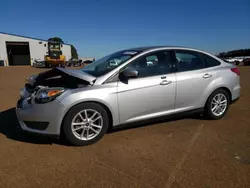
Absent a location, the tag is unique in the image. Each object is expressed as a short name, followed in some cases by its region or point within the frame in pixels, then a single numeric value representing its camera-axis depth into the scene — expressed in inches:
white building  1659.8
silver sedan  113.7
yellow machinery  1106.5
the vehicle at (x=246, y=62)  1330.7
